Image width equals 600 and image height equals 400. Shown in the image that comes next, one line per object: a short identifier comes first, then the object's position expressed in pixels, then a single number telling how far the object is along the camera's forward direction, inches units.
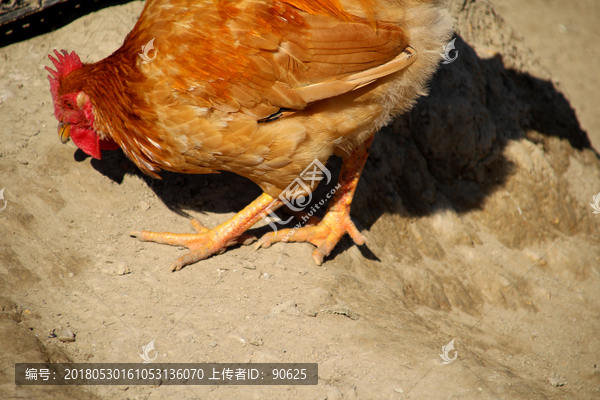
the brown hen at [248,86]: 96.5
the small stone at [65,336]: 86.3
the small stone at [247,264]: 116.5
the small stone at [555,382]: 119.1
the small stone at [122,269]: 106.3
